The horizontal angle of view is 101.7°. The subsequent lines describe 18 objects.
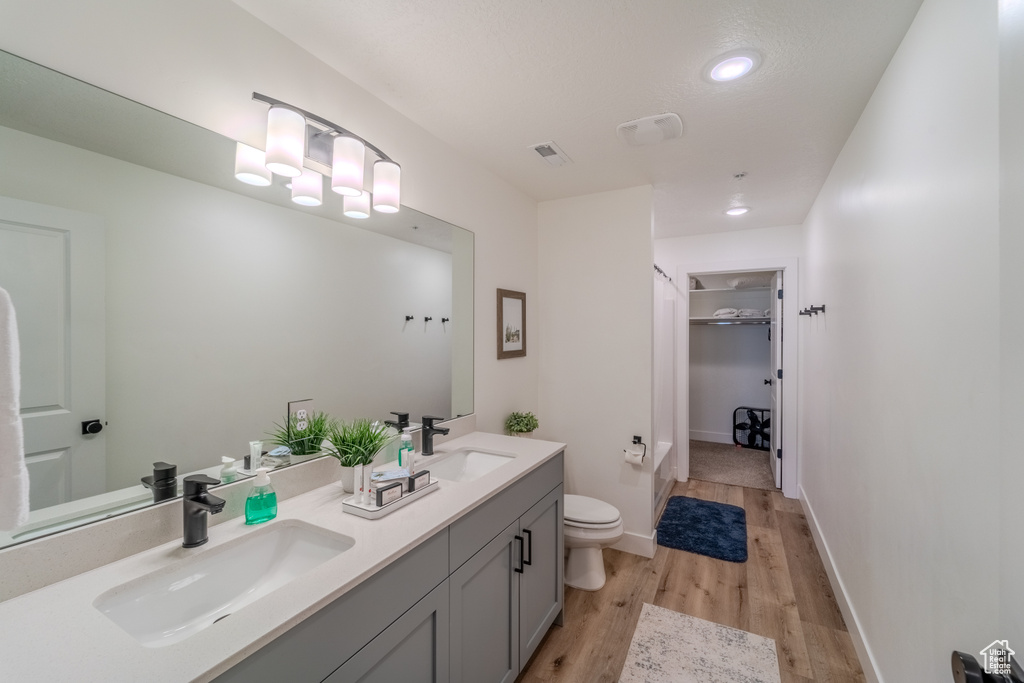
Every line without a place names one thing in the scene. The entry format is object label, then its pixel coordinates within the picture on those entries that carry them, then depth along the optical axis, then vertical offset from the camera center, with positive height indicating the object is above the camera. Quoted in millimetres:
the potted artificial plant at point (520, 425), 2588 -531
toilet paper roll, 2660 -746
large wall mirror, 914 +123
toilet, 2283 -1085
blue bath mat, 2754 -1375
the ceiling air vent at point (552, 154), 2167 +1001
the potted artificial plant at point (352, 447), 1407 -371
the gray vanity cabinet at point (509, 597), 1318 -956
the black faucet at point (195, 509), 1042 -427
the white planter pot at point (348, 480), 1417 -479
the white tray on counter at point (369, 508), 1214 -503
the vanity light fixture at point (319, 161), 1254 +598
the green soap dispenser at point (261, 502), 1180 -468
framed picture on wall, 2559 +100
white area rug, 1735 -1396
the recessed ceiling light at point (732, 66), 1468 +1001
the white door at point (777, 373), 3699 -294
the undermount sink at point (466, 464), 1879 -578
